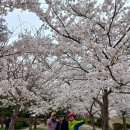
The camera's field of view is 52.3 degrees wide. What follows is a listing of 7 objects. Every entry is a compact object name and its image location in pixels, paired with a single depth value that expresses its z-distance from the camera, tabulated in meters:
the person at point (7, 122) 9.44
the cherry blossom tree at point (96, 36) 3.97
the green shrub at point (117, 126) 13.52
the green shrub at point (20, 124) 12.55
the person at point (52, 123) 4.03
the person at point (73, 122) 3.63
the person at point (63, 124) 3.88
